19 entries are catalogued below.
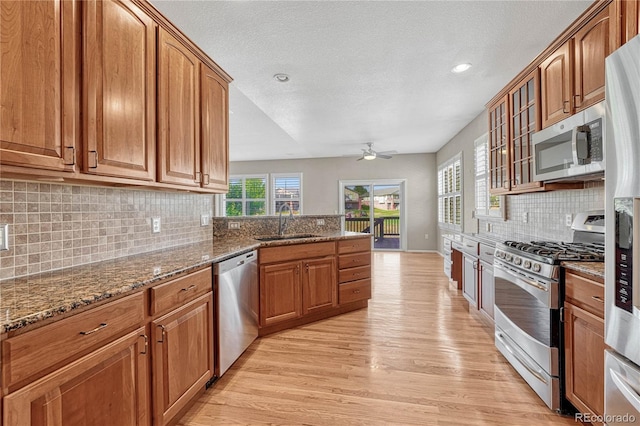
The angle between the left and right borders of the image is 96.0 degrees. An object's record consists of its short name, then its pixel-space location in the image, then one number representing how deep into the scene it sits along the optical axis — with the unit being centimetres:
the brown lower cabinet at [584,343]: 142
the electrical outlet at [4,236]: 129
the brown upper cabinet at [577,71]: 176
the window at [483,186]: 399
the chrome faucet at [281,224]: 337
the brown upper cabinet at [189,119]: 187
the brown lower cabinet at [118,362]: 88
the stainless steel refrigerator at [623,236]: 111
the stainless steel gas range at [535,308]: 169
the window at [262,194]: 838
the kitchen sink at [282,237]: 321
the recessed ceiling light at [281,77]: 302
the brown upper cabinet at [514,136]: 251
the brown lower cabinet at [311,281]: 265
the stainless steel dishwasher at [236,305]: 198
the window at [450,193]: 568
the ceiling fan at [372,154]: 611
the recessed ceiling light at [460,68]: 281
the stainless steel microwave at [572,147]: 174
